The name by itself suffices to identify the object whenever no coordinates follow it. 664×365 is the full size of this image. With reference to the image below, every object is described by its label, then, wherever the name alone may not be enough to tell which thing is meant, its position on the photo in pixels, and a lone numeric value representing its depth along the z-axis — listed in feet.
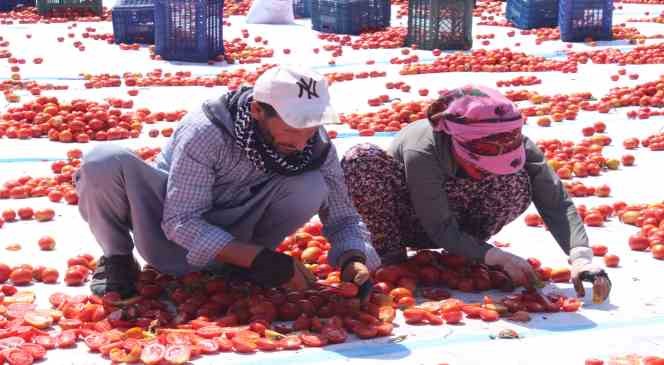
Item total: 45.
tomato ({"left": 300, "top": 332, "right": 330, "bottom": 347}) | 9.76
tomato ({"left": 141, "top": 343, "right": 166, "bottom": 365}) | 9.03
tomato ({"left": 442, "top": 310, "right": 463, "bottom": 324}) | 10.61
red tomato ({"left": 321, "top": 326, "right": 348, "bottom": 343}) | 9.86
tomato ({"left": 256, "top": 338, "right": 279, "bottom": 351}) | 9.62
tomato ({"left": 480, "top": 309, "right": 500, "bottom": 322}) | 10.66
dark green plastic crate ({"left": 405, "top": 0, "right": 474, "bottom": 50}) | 38.14
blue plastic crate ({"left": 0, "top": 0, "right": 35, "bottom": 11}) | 57.21
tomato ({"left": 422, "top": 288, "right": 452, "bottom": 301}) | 11.48
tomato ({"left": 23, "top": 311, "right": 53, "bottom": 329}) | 10.24
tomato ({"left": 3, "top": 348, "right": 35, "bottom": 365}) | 9.14
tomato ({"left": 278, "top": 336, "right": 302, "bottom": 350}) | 9.70
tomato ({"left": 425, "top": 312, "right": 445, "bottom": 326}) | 10.57
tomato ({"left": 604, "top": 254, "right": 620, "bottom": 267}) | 12.79
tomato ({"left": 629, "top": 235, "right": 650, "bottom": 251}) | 13.50
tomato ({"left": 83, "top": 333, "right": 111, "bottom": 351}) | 9.60
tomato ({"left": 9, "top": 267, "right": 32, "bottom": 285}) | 11.94
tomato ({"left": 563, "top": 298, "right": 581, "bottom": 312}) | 10.93
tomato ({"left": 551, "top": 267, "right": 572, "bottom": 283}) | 12.13
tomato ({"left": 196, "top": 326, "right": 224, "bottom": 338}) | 9.75
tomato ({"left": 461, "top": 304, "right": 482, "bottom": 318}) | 10.75
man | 10.11
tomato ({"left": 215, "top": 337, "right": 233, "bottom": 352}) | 9.61
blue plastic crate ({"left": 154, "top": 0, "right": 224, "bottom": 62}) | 34.94
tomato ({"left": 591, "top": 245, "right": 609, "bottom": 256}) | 13.16
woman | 11.25
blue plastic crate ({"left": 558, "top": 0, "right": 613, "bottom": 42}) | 39.50
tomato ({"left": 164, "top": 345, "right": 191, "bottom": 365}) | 9.13
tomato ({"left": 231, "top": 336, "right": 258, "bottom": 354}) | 9.59
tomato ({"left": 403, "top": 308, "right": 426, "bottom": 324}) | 10.59
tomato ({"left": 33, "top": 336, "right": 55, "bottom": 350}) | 9.70
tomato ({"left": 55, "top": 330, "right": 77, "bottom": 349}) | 9.77
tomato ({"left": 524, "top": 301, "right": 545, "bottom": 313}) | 10.93
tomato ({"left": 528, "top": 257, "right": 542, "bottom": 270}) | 12.37
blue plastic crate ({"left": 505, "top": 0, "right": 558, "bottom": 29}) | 44.50
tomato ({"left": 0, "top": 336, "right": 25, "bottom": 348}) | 9.39
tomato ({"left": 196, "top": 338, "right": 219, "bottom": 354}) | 9.52
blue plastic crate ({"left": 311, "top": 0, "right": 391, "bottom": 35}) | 44.55
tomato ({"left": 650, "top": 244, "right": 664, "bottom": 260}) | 13.02
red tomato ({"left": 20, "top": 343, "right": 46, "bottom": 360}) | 9.45
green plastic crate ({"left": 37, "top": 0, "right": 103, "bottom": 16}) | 52.90
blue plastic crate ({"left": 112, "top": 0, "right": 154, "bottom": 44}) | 40.75
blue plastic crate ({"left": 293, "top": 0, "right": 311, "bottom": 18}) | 53.62
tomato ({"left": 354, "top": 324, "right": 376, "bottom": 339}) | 9.96
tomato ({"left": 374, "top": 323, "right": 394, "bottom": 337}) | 10.05
